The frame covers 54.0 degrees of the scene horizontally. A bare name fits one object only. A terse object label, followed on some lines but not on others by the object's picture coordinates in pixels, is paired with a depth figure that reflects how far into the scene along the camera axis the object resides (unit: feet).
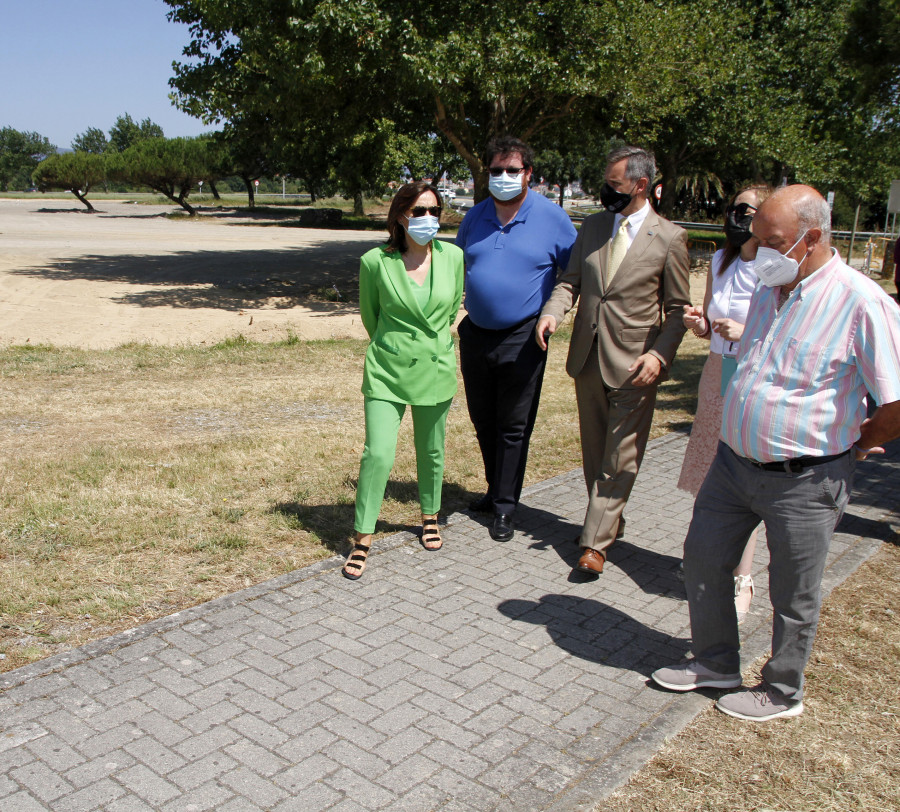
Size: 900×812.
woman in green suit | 15.10
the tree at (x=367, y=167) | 103.95
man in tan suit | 14.60
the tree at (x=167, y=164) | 151.53
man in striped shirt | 9.79
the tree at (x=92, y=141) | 367.84
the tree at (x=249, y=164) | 156.25
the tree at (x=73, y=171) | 156.15
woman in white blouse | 13.29
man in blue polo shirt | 16.03
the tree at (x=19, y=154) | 287.07
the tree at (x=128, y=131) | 299.58
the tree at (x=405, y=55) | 47.01
